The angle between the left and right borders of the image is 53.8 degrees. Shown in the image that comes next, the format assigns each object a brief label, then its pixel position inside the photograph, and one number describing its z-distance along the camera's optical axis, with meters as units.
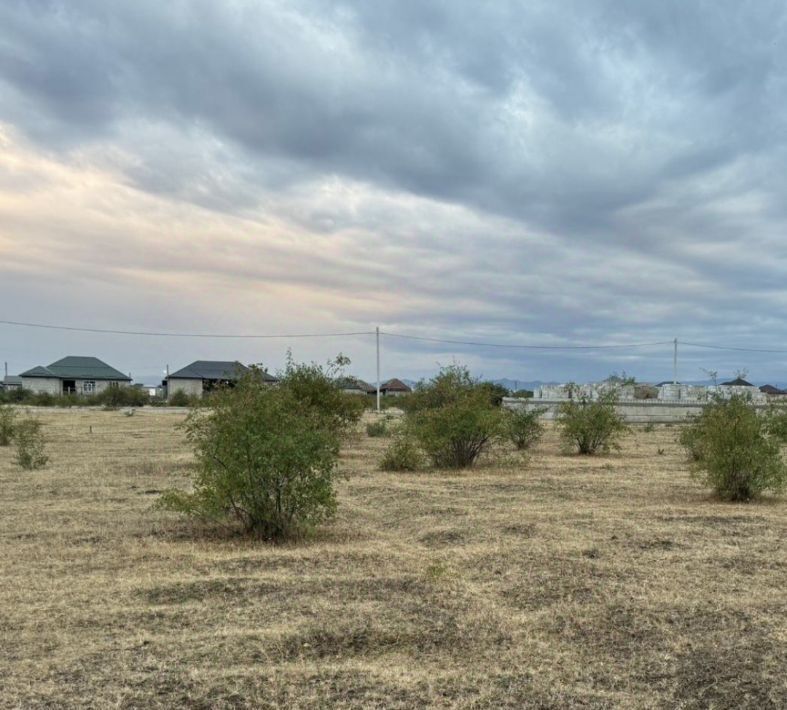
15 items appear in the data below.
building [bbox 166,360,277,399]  89.06
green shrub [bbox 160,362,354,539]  8.27
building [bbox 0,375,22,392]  100.03
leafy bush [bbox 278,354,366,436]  20.89
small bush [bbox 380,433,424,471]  15.50
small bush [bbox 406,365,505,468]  15.73
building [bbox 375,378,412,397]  108.25
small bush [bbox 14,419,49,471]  15.30
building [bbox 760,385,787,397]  83.44
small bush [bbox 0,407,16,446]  21.59
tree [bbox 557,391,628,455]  19.73
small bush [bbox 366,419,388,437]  27.12
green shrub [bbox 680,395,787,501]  11.50
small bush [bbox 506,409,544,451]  20.34
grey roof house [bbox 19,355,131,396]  89.81
